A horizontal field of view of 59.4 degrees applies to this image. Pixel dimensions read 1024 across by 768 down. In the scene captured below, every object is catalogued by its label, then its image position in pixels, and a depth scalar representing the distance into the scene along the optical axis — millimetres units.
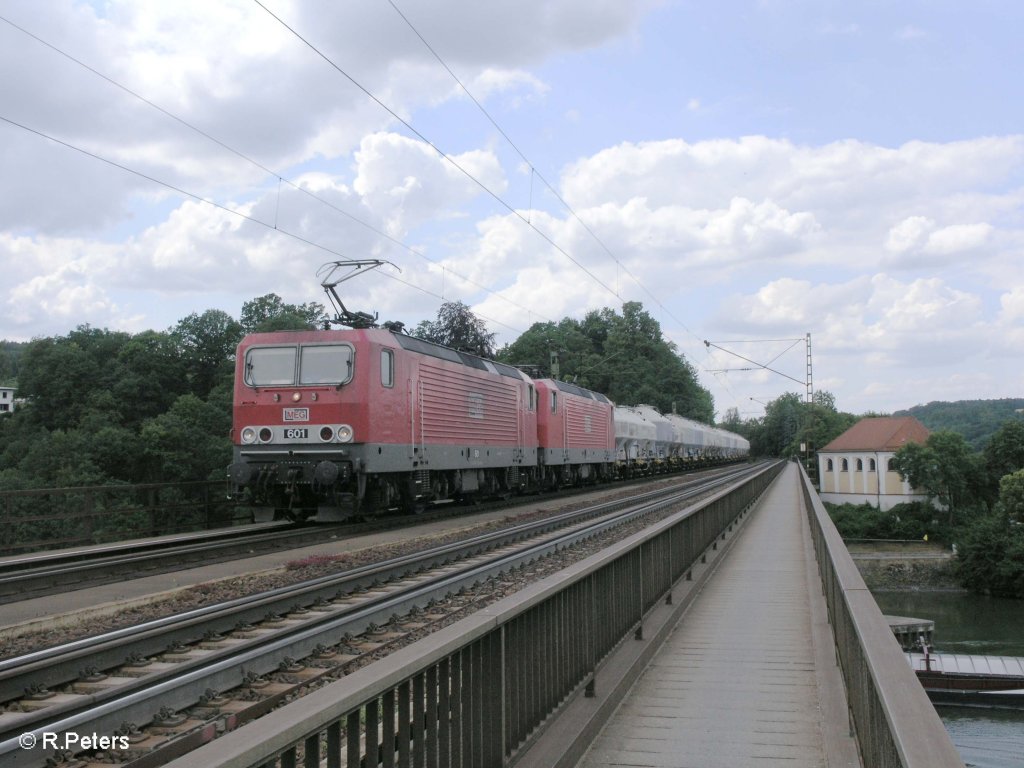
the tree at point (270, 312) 77375
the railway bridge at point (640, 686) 2699
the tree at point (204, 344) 77625
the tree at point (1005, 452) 89625
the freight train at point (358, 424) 17469
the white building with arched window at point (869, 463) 95688
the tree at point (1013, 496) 73769
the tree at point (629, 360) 98625
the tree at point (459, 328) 67500
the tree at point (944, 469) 88375
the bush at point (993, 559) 66688
